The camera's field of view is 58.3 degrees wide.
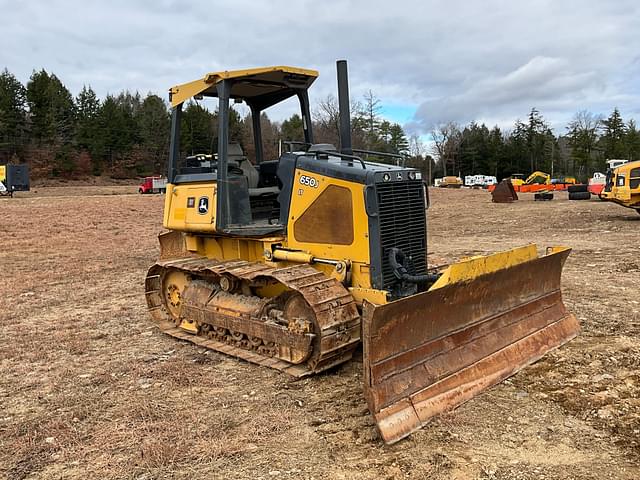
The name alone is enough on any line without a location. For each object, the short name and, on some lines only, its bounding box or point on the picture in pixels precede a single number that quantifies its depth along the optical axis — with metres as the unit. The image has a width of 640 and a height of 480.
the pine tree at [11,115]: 59.00
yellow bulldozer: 4.74
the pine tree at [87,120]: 62.78
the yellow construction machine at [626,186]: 19.22
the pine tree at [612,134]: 72.12
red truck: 44.84
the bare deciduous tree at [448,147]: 83.88
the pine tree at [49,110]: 61.34
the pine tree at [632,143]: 69.19
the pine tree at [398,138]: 86.75
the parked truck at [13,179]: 34.81
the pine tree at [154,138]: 64.50
